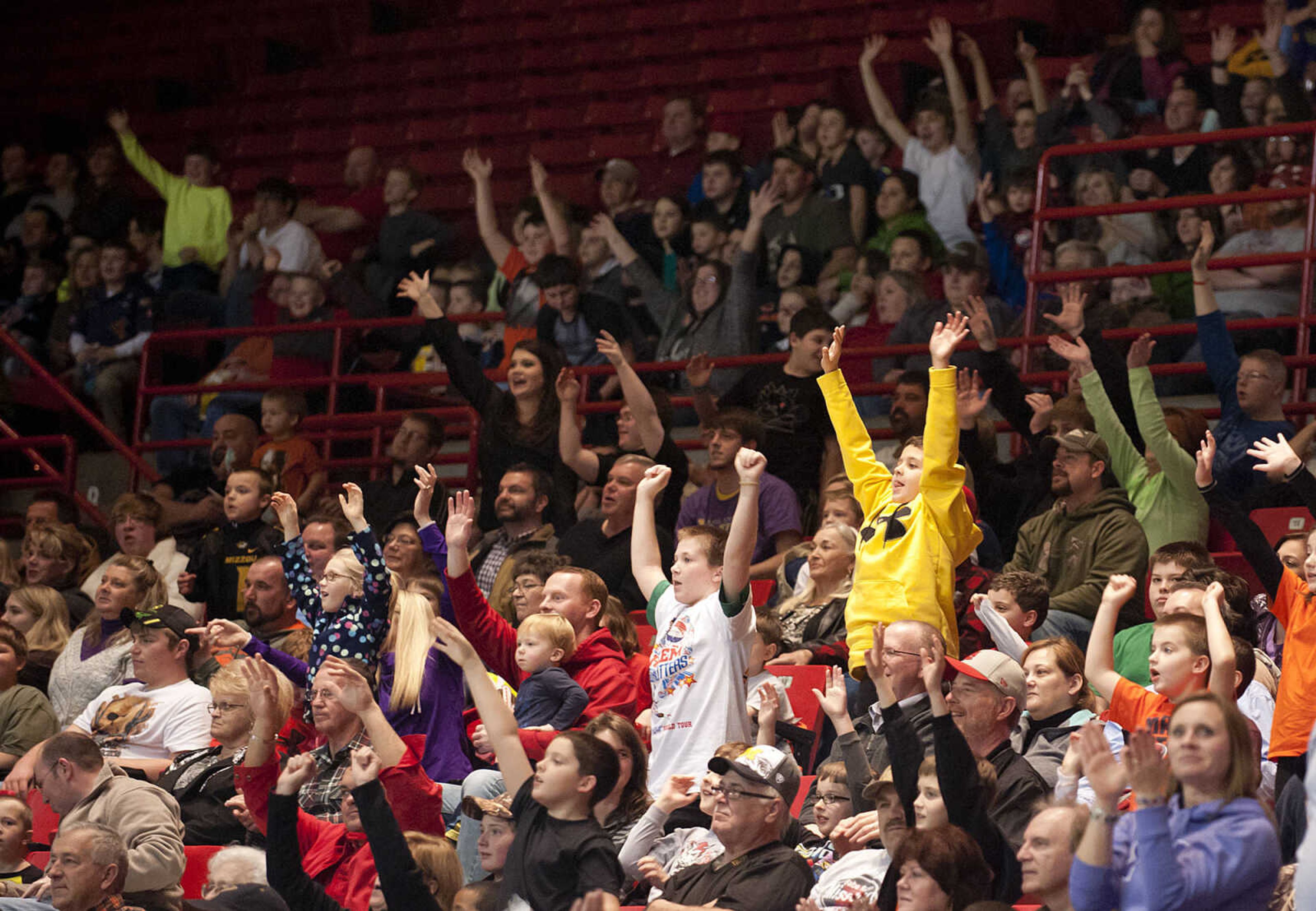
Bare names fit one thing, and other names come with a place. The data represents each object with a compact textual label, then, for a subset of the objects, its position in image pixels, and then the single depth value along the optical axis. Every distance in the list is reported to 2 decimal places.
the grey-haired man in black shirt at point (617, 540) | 16.12
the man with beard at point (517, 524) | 16.81
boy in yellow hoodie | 12.36
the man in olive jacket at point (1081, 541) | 14.45
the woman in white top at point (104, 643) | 15.74
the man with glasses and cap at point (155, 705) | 14.43
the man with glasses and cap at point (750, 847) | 10.13
